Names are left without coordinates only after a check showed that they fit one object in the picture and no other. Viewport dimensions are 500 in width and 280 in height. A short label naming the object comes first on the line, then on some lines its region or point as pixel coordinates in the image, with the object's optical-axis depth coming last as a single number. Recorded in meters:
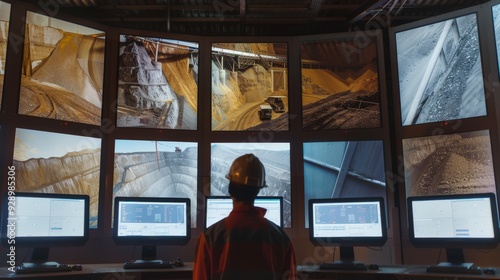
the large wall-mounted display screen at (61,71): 3.22
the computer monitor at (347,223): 3.17
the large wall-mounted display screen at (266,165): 3.73
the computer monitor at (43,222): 2.72
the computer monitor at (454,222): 2.84
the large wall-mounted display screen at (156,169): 3.55
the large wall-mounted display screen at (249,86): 3.88
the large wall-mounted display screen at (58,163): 3.10
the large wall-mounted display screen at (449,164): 3.31
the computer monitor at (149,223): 3.17
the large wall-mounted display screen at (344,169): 3.69
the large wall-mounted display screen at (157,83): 3.69
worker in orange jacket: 1.55
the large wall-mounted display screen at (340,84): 3.84
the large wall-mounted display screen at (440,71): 3.43
